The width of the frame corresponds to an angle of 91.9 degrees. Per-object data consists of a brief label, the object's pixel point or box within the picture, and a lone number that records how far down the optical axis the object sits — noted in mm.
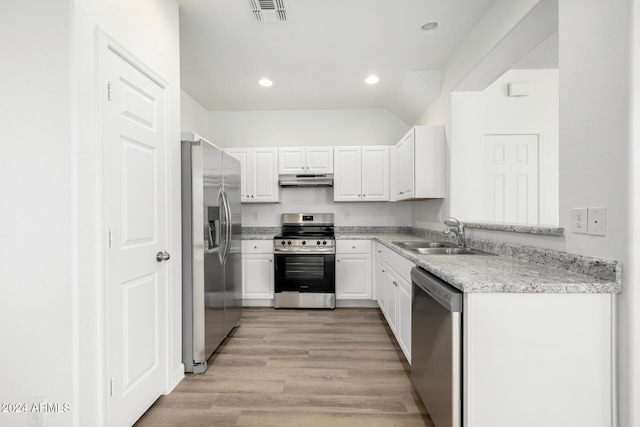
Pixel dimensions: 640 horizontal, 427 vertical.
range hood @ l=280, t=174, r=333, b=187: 4254
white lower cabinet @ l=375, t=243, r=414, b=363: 2330
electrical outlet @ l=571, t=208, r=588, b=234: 1430
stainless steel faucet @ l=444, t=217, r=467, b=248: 2674
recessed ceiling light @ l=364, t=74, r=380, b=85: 3471
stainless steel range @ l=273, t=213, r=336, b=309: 3898
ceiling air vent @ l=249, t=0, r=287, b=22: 2197
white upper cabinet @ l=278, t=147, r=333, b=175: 4273
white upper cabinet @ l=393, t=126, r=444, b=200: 3197
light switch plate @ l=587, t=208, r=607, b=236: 1325
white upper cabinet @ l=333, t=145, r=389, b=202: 4254
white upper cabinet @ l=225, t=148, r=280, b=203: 4270
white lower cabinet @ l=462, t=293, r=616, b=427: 1253
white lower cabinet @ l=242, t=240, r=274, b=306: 3998
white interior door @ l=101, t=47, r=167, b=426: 1592
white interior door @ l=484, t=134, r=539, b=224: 3703
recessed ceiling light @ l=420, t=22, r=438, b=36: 2518
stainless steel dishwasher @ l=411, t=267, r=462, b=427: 1359
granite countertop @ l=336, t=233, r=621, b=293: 1259
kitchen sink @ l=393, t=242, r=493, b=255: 2510
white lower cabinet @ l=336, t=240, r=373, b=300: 4004
